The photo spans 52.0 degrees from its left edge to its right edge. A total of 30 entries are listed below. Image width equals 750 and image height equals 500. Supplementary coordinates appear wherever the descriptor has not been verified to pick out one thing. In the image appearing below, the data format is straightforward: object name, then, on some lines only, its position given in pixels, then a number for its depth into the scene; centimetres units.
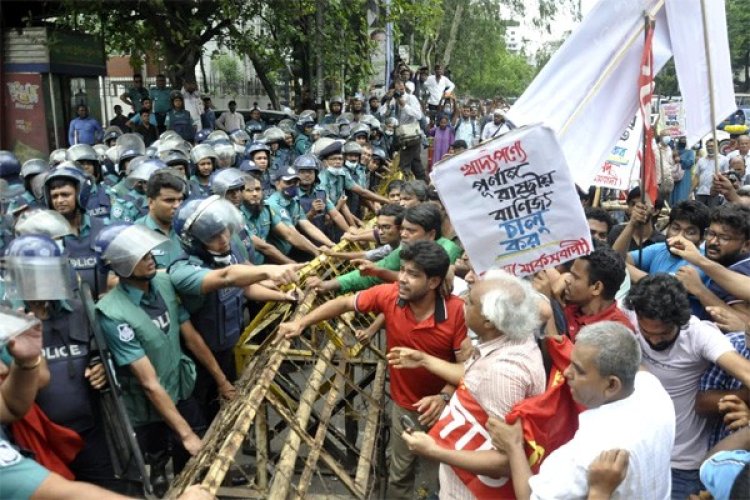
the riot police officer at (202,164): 816
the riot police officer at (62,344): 331
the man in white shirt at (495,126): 1784
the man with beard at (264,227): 666
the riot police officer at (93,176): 721
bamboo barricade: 345
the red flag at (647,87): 476
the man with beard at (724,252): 429
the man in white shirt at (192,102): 1567
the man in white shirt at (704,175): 1198
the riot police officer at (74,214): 539
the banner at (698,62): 493
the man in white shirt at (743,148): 1196
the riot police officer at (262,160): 921
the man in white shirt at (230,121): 1706
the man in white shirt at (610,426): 253
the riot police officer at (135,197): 704
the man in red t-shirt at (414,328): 385
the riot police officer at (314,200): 841
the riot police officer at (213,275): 418
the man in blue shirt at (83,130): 1434
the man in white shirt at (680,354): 349
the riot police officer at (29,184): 632
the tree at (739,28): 4862
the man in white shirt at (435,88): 2153
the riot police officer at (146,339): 371
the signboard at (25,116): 1532
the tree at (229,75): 3369
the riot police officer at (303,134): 1380
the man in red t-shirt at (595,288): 386
